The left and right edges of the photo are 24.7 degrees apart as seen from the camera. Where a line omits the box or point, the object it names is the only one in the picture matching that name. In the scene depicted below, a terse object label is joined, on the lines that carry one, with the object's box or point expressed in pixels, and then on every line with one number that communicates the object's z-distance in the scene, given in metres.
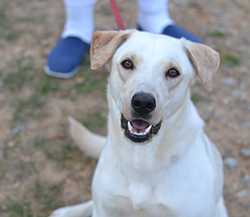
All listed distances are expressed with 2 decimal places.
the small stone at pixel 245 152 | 3.17
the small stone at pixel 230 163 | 3.12
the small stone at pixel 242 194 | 2.97
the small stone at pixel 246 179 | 3.04
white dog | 2.04
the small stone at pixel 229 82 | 3.67
